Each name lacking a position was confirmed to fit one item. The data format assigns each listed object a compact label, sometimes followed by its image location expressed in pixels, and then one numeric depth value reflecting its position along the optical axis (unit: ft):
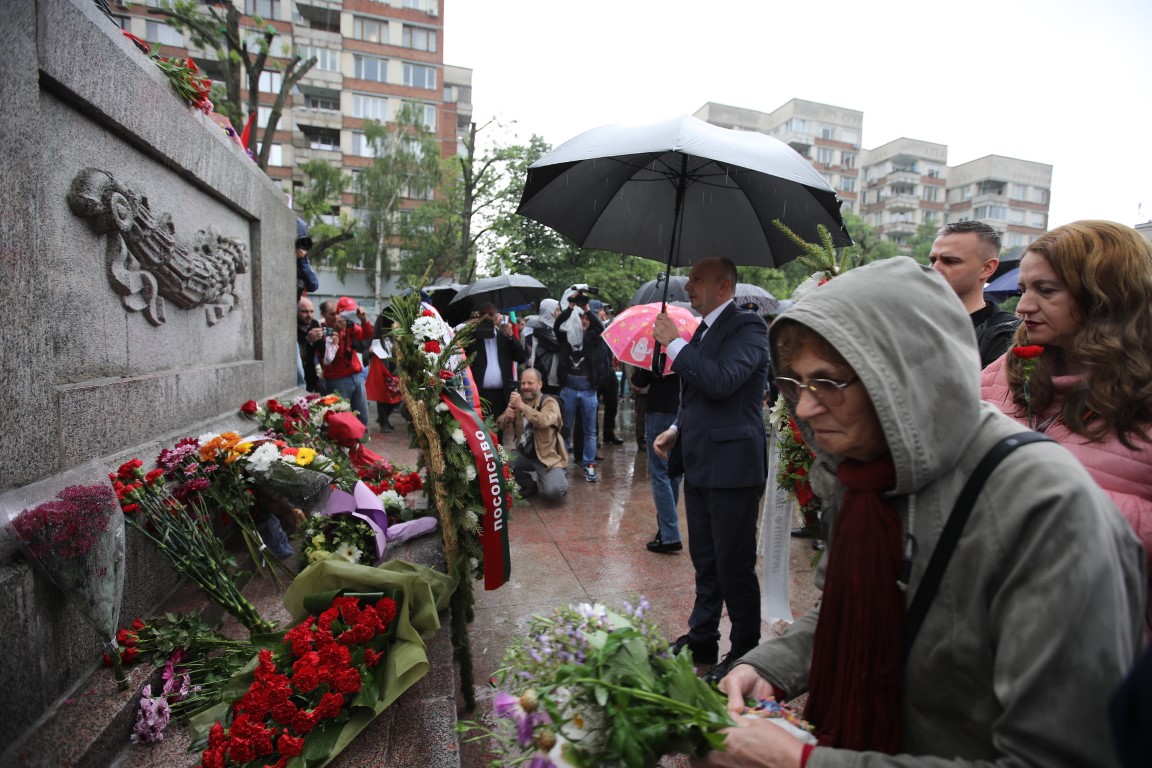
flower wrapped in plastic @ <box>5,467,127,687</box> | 7.07
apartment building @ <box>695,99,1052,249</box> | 208.03
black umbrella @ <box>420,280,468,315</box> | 35.55
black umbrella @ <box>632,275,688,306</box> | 26.49
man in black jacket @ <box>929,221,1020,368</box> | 9.50
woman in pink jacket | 5.56
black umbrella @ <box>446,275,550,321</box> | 29.84
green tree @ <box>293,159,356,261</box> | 59.77
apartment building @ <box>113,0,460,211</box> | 137.49
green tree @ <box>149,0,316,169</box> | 33.58
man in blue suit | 10.73
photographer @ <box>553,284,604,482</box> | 26.07
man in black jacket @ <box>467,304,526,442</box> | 27.17
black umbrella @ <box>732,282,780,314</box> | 29.40
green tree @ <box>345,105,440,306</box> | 110.01
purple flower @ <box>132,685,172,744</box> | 7.70
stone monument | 7.53
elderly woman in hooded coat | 3.06
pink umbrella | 18.85
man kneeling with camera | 21.89
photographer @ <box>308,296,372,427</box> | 28.12
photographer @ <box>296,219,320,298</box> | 25.41
